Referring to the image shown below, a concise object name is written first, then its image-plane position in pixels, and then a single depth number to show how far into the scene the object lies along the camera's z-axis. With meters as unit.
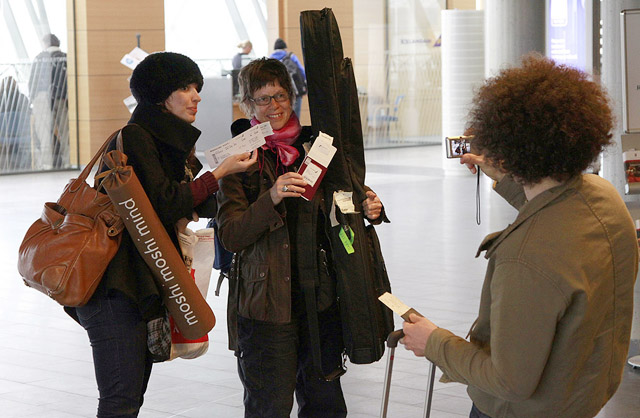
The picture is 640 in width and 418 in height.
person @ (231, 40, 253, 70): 17.73
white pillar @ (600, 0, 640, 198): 6.32
